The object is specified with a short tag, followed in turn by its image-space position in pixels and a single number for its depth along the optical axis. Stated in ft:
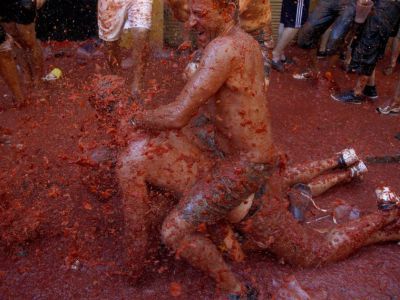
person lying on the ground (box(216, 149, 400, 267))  8.87
